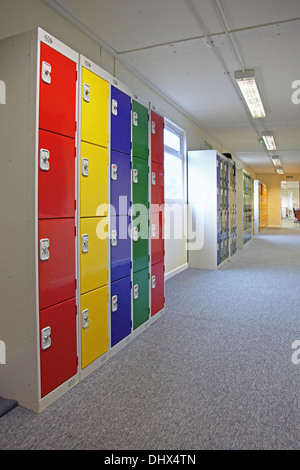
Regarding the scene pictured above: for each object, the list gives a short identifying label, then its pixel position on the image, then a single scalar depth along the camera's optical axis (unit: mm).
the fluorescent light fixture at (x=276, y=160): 10870
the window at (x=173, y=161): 5305
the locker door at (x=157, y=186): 3203
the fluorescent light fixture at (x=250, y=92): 3923
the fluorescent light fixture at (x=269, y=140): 7266
